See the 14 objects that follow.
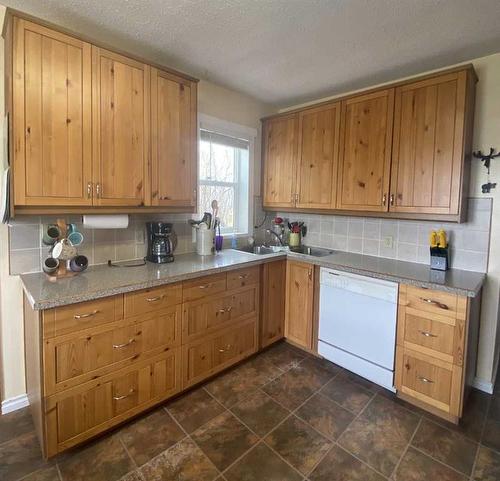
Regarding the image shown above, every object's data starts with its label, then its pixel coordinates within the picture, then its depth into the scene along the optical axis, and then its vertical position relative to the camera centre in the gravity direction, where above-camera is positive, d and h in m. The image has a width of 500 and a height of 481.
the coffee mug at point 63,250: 1.79 -0.20
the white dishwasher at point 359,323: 2.17 -0.76
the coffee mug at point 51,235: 1.87 -0.11
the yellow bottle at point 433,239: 2.26 -0.11
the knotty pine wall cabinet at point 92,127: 1.59 +0.54
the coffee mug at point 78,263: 1.90 -0.29
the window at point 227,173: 2.85 +0.46
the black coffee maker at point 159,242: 2.29 -0.18
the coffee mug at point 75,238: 1.97 -0.14
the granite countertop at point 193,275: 1.61 -0.35
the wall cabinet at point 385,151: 2.07 +0.57
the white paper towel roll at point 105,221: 1.91 -0.03
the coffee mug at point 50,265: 1.81 -0.29
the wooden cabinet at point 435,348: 1.87 -0.79
